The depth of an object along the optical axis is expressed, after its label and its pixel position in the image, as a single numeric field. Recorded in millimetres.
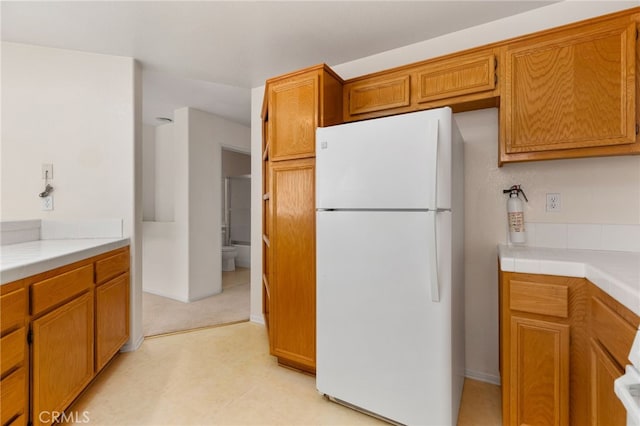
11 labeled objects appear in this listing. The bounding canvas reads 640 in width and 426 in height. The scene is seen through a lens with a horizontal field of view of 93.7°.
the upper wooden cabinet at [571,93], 1504
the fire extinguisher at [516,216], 1874
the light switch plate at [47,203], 2322
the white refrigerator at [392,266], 1450
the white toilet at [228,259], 5688
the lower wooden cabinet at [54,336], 1239
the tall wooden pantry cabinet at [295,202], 2016
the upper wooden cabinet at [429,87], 1808
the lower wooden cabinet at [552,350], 1215
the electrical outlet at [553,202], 1850
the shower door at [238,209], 6527
